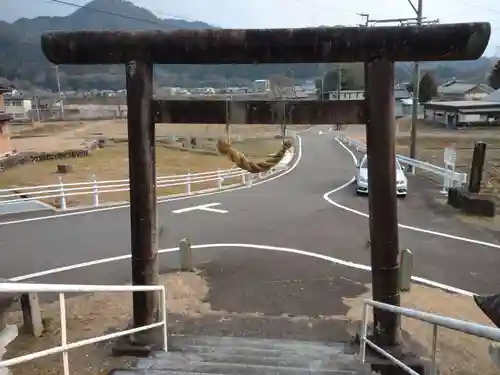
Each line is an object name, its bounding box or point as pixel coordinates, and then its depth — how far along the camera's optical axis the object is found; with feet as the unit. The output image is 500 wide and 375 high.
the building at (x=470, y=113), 165.07
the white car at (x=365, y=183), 52.29
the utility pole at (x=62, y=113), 267.47
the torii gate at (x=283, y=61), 15.84
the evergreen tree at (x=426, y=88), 234.38
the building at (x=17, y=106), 263.21
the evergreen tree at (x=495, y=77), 215.31
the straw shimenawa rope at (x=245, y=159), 21.04
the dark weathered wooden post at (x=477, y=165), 42.75
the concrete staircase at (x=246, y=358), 14.40
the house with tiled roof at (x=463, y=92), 260.21
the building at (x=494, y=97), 172.47
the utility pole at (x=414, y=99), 72.52
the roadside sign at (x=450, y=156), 53.01
